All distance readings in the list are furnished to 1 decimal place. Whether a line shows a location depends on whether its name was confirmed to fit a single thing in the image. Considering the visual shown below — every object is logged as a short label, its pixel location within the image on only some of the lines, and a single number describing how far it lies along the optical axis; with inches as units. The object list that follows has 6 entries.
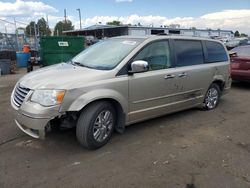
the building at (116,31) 1503.9
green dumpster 362.3
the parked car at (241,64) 264.2
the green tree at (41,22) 2725.7
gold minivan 115.6
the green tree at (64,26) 2575.8
